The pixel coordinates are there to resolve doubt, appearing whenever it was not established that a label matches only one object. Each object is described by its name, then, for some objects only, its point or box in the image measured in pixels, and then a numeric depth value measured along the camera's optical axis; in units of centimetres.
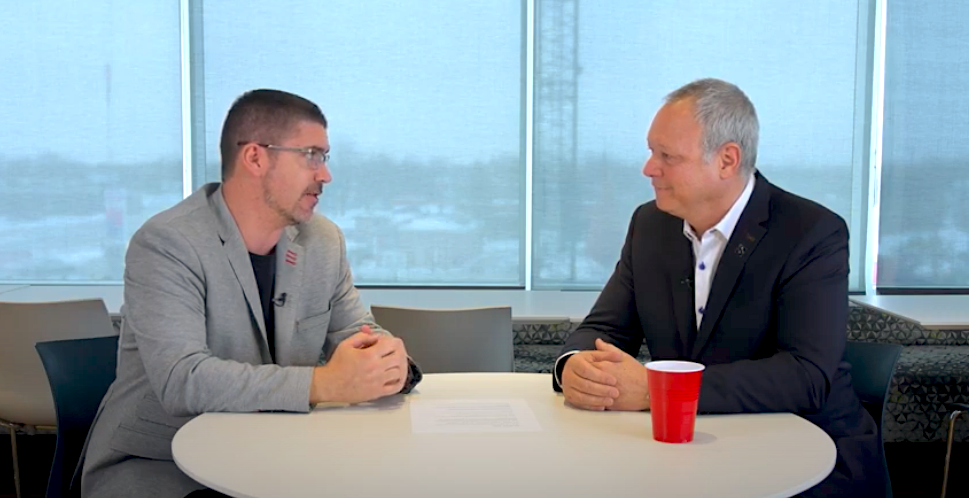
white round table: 133
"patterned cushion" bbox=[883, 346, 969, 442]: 412
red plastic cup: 151
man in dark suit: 181
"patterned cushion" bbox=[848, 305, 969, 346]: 440
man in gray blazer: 176
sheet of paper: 167
